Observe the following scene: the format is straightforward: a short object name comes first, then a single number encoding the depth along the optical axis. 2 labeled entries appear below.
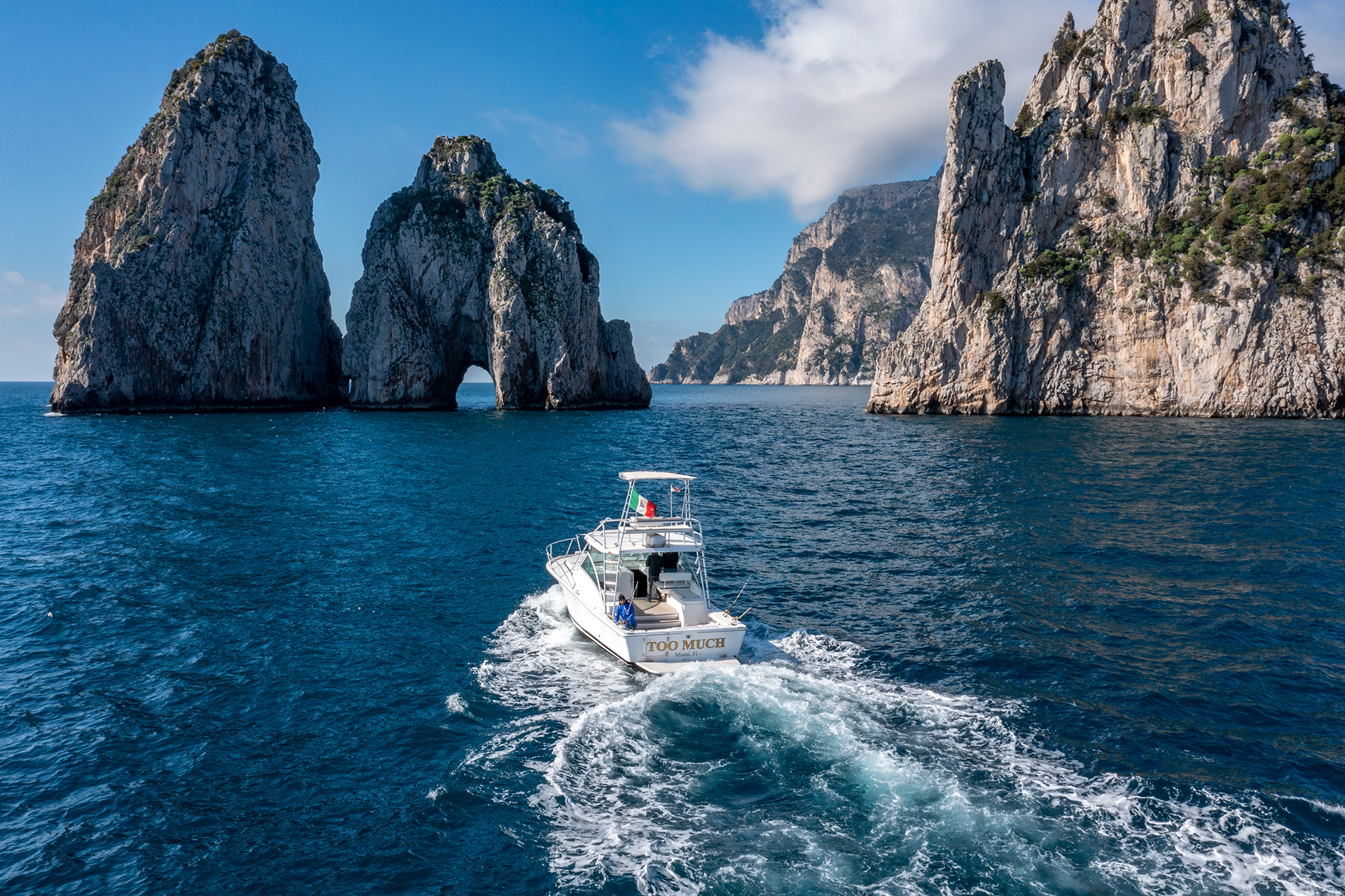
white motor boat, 16.41
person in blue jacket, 16.88
